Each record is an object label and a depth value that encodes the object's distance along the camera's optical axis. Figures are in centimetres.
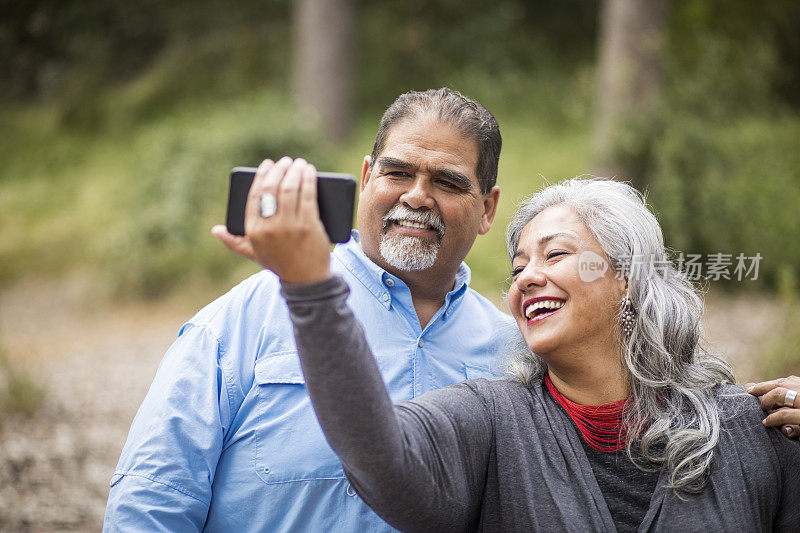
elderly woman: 165
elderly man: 210
